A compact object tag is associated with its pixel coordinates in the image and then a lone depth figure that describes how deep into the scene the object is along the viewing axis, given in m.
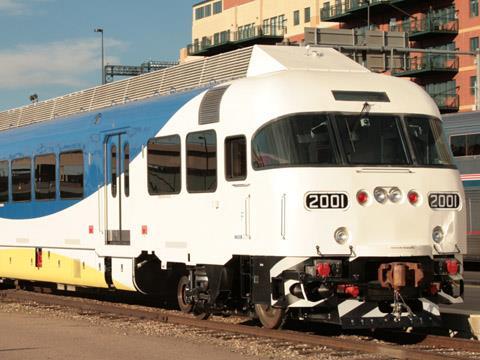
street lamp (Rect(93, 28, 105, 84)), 69.66
